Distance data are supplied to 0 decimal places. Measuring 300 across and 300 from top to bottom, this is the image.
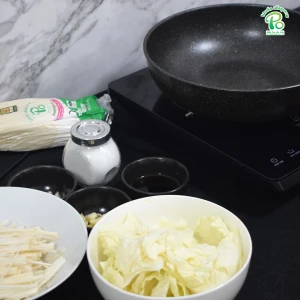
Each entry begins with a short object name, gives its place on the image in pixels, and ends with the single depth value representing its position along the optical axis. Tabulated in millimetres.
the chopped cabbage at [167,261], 626
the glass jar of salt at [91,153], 873
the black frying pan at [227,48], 1075
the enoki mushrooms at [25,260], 664
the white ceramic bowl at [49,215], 722
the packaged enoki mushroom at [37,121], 981
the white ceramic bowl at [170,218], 610
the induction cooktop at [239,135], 852
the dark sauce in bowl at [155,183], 888
